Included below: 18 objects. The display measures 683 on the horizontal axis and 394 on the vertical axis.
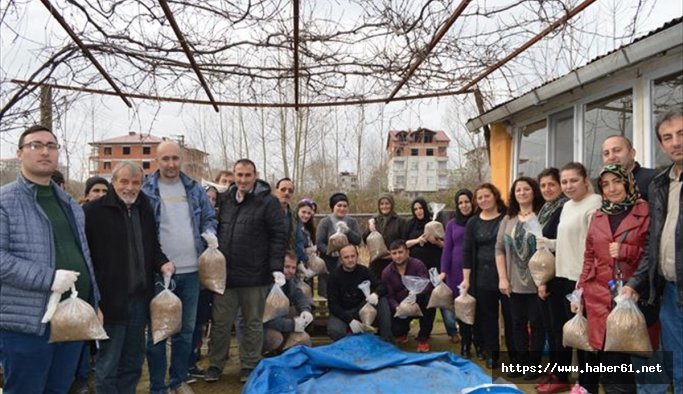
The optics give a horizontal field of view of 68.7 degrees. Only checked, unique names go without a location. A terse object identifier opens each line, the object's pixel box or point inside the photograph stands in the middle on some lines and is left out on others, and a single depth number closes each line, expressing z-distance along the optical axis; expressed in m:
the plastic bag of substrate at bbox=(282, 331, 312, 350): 5.03
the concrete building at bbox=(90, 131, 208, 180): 14.32
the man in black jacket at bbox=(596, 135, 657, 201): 3.58
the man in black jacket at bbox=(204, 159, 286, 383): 4.44
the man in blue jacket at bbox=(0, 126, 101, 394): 2.59
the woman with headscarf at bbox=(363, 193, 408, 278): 6.28
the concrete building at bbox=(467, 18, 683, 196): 4.30
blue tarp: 4.01
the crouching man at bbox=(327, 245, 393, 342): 5.43
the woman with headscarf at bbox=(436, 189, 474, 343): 5.35
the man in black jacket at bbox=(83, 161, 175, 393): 3.23
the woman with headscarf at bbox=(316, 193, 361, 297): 6.05
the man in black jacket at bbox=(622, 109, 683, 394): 2.71
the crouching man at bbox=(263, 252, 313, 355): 5.00
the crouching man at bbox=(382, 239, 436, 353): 5.65
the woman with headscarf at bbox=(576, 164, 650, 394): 3.15
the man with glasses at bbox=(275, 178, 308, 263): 5.12
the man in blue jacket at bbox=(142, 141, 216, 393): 3.88
